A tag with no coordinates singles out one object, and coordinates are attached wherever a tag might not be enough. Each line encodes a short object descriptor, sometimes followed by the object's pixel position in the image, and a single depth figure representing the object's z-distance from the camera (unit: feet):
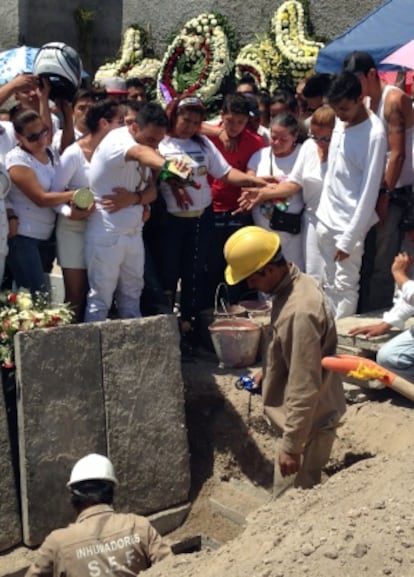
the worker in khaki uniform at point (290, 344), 17.46
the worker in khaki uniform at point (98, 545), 15.06
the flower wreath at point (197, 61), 46.70
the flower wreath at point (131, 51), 51.98
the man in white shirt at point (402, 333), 21.98
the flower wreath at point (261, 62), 44.55
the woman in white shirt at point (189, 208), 24.73
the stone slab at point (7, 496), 20.85
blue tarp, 31.30
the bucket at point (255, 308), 26.02
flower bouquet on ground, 21.24
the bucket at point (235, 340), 25.22
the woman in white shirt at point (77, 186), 23.27
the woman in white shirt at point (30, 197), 22.58
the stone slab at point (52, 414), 21.01
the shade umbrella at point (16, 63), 37.55
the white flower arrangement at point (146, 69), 50.80
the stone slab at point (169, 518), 22.57
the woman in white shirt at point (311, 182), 25.52
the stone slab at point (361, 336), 23.32
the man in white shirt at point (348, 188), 23.76
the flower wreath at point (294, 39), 43.19
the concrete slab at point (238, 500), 23.16
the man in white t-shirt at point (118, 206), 22.65
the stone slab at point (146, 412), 22.12
